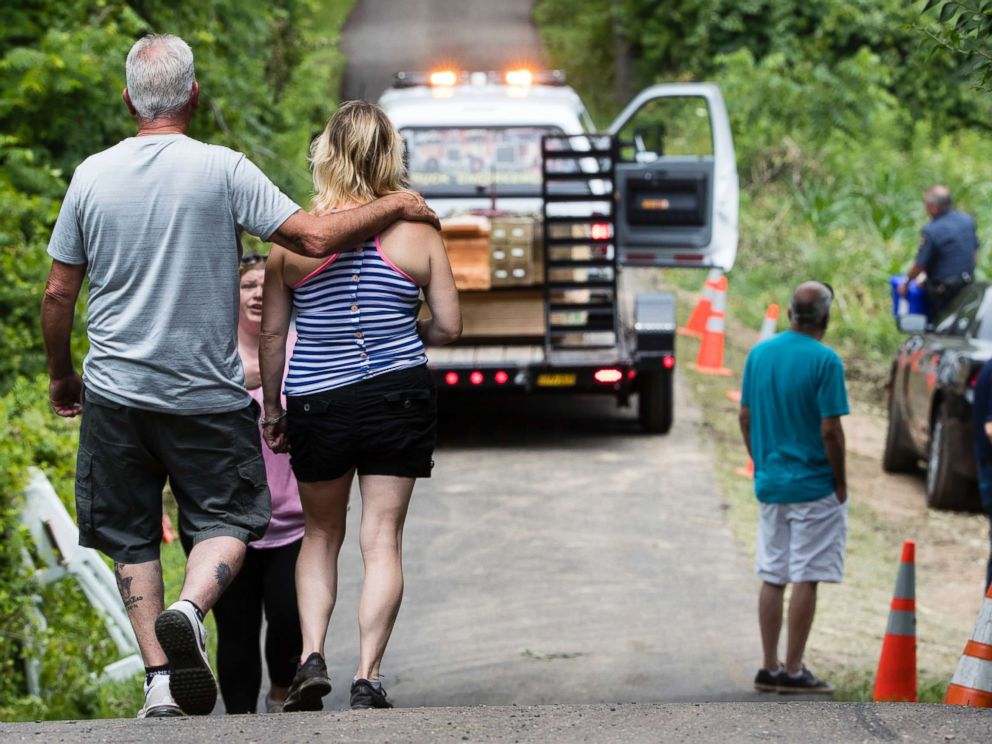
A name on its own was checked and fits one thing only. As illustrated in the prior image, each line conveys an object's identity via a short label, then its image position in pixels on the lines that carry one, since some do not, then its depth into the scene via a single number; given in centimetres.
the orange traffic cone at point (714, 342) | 2941
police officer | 2889
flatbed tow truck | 2347
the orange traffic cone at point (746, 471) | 2281
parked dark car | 2050
